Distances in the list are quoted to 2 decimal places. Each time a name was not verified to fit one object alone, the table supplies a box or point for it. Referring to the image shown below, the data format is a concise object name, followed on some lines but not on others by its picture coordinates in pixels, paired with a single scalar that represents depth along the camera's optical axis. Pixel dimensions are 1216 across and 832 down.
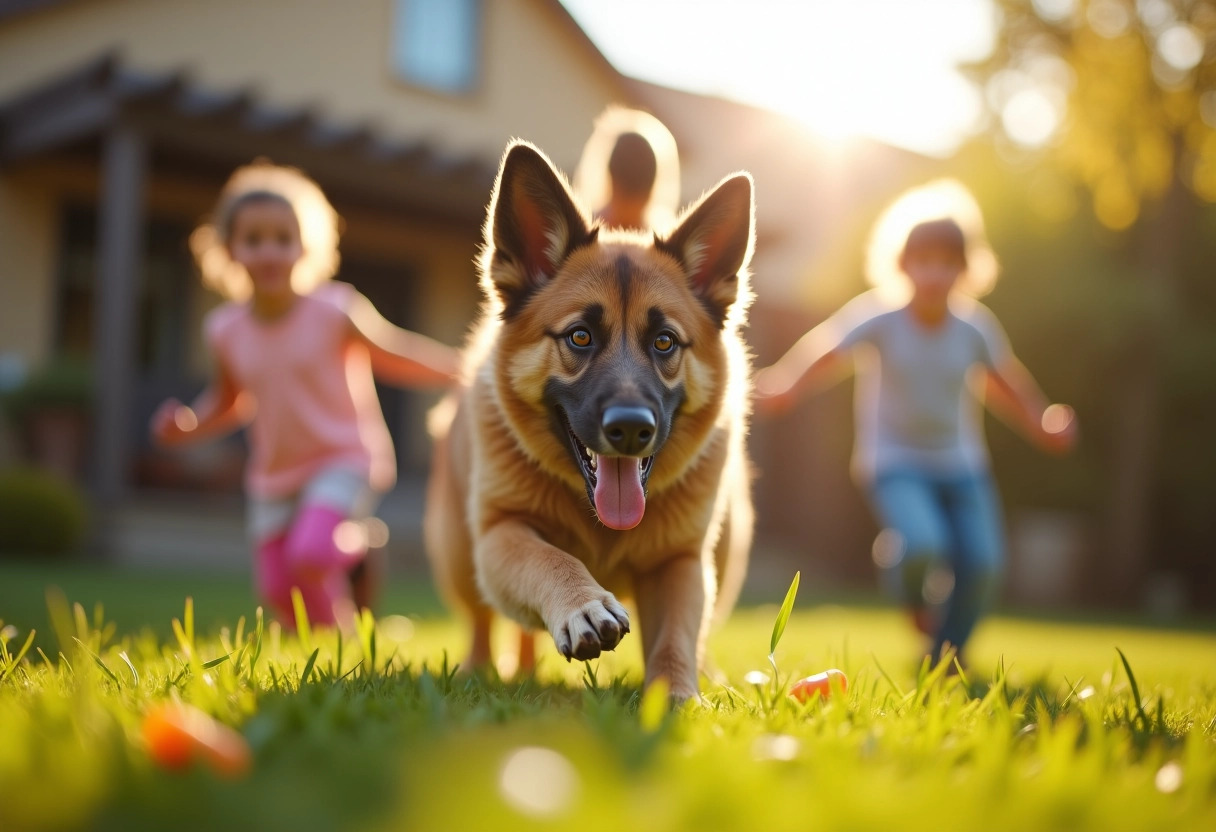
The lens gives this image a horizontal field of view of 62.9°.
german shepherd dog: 2.93
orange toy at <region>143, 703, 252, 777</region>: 1.49
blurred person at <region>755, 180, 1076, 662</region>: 5.17
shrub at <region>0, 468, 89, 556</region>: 9.59
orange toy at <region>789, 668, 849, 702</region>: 2.60
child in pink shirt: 4.97
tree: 13.98
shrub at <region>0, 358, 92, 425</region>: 11.39
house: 10.73
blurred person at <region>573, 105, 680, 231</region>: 4.41
